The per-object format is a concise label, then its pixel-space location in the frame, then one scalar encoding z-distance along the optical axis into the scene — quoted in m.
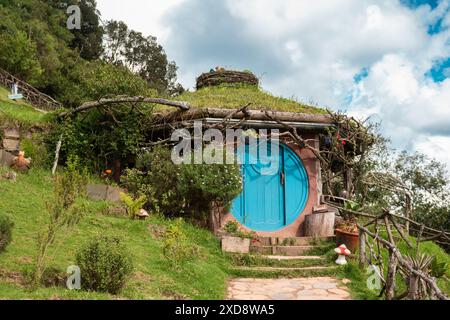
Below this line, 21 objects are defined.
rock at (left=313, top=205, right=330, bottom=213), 10.37
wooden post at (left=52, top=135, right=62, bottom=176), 10.84
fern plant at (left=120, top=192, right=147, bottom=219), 8.70
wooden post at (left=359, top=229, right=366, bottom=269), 7.12
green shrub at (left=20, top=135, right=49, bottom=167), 10.98
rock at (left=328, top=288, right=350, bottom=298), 6.10
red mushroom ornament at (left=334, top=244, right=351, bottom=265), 7.78
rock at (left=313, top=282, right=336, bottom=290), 6.55
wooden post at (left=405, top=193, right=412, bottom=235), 10.50
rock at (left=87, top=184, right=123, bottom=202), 9.93
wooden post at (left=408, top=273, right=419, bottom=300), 4.62
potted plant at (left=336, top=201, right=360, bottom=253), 8.41
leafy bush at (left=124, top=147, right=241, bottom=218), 8.84
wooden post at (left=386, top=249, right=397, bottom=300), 5.24
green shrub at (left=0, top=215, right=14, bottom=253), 5.40
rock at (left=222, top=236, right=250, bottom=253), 8.11
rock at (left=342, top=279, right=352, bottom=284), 6.88
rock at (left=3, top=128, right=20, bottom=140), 11.23
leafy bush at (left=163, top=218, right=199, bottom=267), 6.55
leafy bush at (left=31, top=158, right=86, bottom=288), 4.91
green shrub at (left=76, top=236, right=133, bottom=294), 4.89
